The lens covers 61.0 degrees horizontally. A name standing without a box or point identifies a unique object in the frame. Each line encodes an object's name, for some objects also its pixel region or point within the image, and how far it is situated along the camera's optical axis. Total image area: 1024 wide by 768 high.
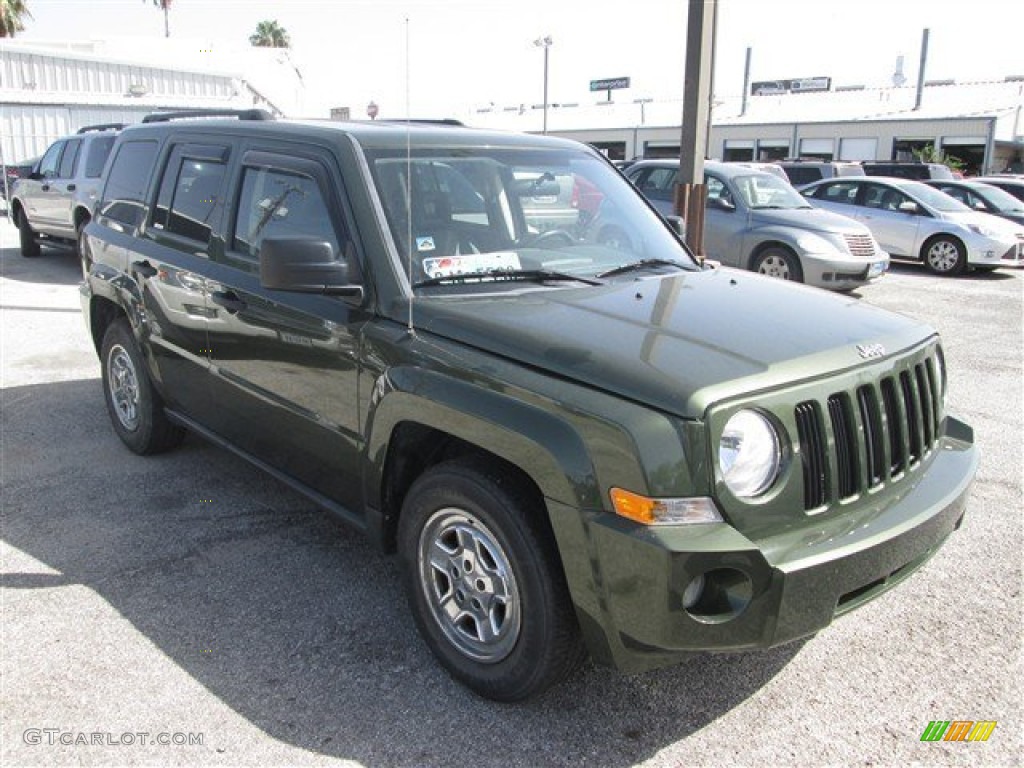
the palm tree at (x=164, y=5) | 71.31
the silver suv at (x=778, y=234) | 11.60
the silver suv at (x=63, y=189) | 13.10
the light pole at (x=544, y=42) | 42.75
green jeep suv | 2.46
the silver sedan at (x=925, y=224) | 14.76
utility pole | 8.02
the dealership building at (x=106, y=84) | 28.66
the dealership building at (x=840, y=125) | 39.28
